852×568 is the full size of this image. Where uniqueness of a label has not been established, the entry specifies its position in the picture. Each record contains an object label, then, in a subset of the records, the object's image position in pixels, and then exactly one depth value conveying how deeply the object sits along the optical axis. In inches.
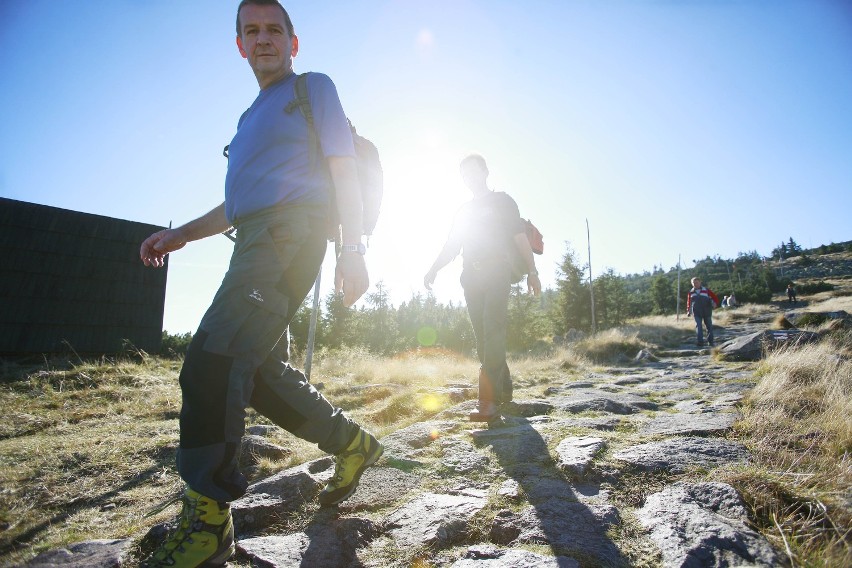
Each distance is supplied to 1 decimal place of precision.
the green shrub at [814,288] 1891.0
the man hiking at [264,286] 53.9
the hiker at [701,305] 518.0
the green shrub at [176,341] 1136.0
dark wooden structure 559.5
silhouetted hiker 127.3
